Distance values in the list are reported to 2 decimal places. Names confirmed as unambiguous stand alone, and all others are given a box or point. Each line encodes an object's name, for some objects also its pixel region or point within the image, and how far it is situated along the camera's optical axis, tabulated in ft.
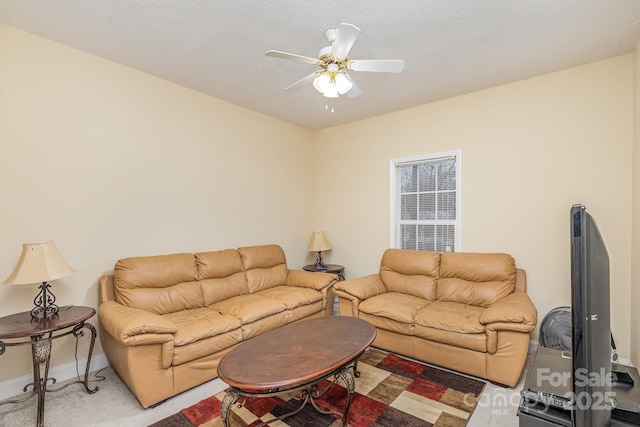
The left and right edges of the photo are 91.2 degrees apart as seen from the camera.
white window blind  12.32
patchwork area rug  6.66
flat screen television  2.93
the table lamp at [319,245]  14.67
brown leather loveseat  8.04
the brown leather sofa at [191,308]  7.22
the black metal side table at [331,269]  14.35
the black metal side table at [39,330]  6.54
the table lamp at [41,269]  7.07
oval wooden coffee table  5.54
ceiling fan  6.23
